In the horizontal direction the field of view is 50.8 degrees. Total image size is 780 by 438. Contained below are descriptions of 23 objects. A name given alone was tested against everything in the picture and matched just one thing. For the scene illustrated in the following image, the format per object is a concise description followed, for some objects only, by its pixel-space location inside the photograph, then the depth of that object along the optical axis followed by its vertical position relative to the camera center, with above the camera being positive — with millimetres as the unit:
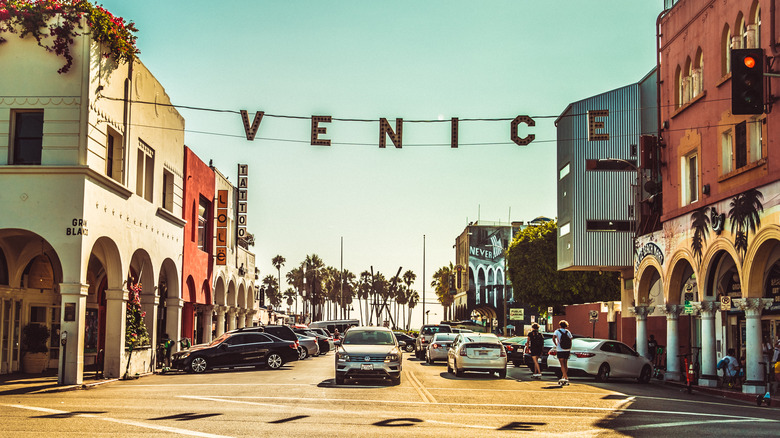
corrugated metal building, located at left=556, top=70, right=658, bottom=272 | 43000 +5913
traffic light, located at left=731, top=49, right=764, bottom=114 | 12844 +3266
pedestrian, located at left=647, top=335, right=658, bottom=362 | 33750 -2190
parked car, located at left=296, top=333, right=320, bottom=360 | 42688 -2874
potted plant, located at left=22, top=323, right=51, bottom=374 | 27391 -2034
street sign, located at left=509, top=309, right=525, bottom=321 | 73281 -1889
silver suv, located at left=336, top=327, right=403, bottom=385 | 22141 -1878
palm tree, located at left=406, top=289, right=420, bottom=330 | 145250 -1241
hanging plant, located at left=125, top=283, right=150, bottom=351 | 26625 -1017
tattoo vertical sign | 45250 +5349
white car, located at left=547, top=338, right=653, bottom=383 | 27125 -2239
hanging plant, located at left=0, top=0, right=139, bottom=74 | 22844 +7494
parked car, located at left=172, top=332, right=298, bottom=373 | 30156 -2348
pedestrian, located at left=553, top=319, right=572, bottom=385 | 23250 -1581
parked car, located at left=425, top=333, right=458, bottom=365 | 35838 -2382
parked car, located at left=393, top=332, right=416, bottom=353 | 50188 -2936
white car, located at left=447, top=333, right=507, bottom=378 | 25969 -2028
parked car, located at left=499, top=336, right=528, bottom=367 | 35156 -2496
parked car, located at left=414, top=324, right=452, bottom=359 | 41281 -2199
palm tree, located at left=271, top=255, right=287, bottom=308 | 136250 +4956
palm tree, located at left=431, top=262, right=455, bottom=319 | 132125 +1191
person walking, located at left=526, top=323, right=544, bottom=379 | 25969 -1608
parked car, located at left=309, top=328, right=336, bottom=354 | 49531 -3211
